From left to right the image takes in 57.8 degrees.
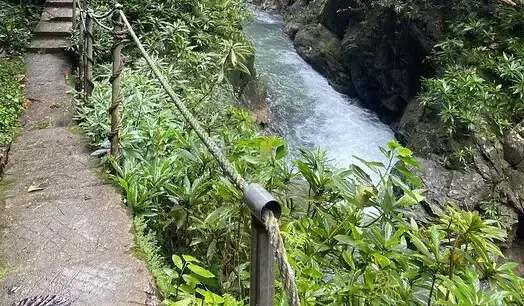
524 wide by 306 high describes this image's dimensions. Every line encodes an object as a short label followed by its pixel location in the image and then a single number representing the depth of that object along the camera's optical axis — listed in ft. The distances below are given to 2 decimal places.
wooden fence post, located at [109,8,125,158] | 10.28
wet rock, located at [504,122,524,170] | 23.76
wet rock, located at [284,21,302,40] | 52.95
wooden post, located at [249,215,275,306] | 4.21
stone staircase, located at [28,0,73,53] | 20.85
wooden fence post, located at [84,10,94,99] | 13.88
